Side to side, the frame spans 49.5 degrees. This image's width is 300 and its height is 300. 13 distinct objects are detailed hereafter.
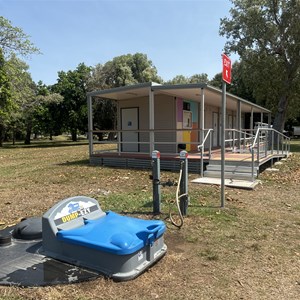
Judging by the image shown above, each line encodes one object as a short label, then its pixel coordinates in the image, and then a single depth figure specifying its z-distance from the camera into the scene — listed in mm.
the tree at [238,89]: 40438
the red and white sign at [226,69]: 5567
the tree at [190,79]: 49722
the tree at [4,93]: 21555
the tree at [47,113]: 31734
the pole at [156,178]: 5168
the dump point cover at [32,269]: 3139
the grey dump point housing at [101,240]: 3188
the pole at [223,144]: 5812
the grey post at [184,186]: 5206
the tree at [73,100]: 33531
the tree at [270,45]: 22238
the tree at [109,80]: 32812
